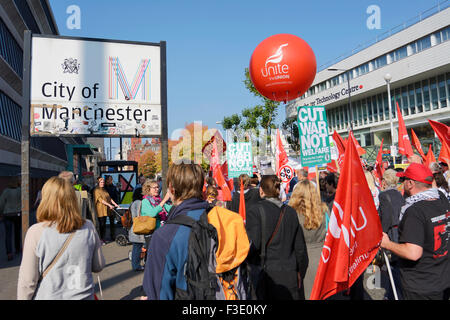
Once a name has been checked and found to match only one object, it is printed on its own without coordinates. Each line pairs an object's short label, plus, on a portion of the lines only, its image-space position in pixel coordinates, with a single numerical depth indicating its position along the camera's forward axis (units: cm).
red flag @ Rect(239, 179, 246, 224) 449
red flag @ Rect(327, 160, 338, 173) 1102
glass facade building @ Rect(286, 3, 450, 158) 3359
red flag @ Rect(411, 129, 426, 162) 959
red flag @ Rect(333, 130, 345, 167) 886
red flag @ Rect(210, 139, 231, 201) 714
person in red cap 318
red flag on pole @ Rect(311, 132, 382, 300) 275
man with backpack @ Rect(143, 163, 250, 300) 221
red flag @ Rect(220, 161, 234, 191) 1218
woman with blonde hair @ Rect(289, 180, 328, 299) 430
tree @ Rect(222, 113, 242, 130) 4322
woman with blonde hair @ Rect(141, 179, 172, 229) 603
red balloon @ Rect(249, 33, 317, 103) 719
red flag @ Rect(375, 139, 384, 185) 1055
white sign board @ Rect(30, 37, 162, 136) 682
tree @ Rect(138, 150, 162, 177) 8619
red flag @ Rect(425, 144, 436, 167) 754
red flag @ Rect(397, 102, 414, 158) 990
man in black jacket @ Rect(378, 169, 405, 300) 514
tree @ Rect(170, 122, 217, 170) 5297
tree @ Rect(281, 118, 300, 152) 5012
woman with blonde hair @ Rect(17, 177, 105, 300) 256
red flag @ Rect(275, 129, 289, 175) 1128
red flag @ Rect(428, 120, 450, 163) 823
